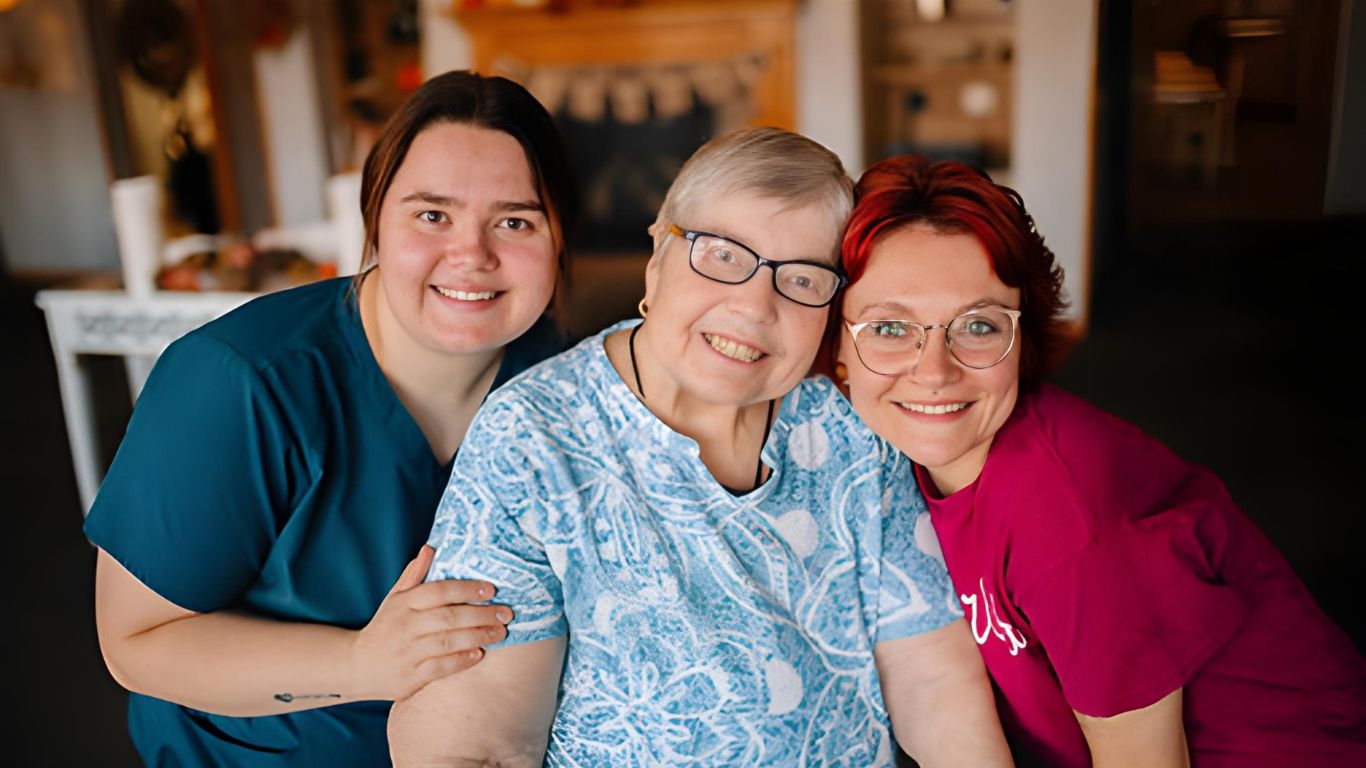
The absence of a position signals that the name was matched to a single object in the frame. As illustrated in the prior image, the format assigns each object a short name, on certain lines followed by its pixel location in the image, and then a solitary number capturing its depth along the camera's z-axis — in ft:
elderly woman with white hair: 2.85
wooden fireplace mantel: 14.66
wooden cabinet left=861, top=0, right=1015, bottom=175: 14.51
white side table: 6.20
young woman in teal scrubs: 3.19
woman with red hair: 2.69
